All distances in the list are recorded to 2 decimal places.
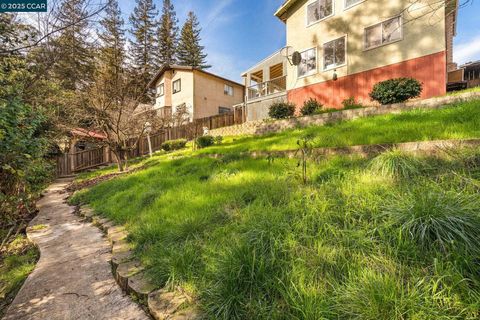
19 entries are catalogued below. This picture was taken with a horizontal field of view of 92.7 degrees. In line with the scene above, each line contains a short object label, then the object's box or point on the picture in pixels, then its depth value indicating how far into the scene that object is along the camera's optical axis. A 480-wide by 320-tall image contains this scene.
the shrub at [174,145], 15.05
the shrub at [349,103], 10.10
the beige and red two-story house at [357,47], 9.30
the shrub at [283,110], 10.88
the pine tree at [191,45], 34.88
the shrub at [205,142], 11.30
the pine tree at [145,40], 32.12
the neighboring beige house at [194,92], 21.19
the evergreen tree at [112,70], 11.17
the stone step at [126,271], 2.49
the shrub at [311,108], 10.34
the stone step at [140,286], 2.21
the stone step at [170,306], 1.81
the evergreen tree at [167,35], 33.88
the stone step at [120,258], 2.83
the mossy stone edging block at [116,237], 3.50
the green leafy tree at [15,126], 2.69
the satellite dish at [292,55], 13.01
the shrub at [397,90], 7.70
